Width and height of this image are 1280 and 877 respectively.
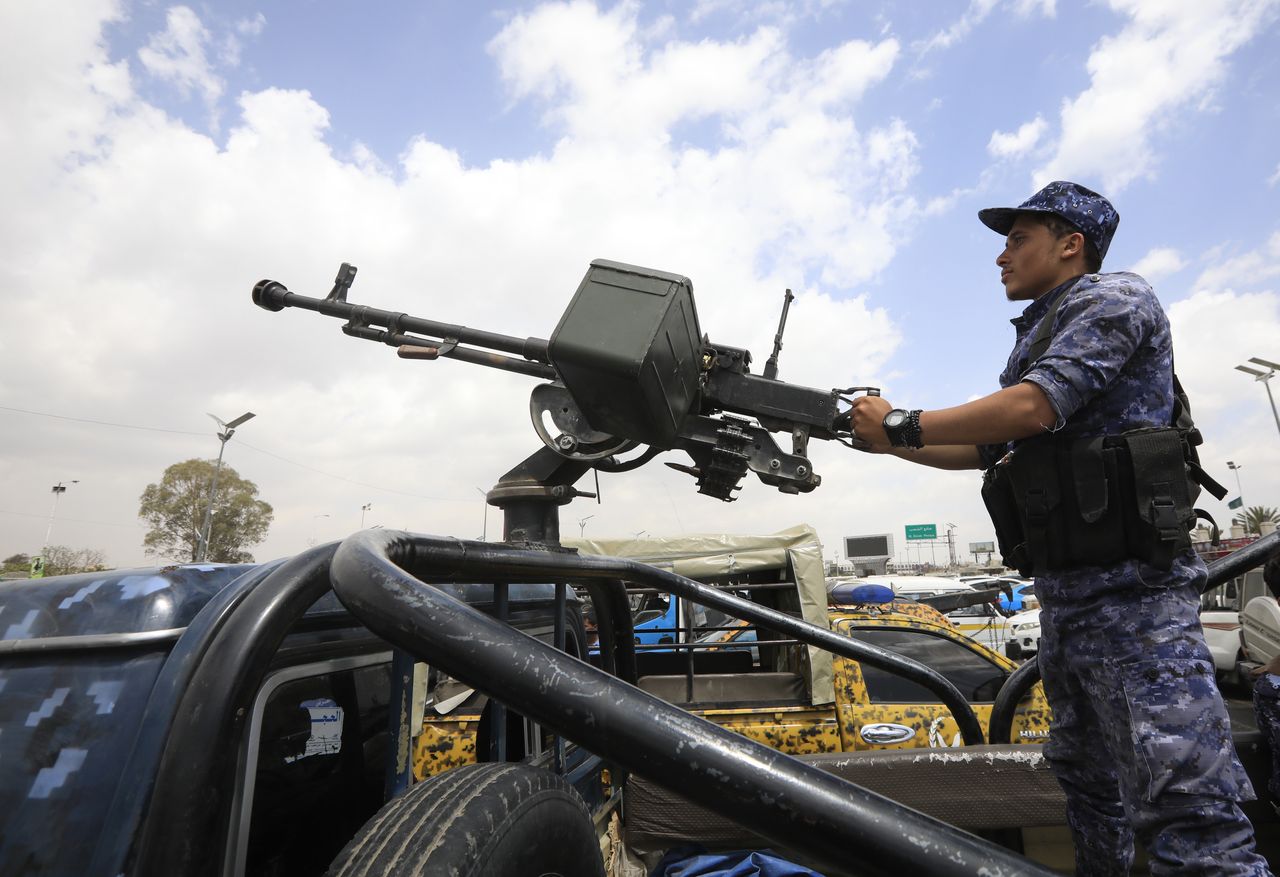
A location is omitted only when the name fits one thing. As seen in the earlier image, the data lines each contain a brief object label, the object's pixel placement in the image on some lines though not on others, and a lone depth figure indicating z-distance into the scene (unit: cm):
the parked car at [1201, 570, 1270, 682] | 496
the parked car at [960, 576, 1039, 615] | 1720
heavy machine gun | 263
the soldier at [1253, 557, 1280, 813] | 290
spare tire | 110
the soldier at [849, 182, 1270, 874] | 161
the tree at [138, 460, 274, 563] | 4209
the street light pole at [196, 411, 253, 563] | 3517
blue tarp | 351
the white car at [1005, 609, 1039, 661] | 1177
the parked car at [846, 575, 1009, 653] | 1409
